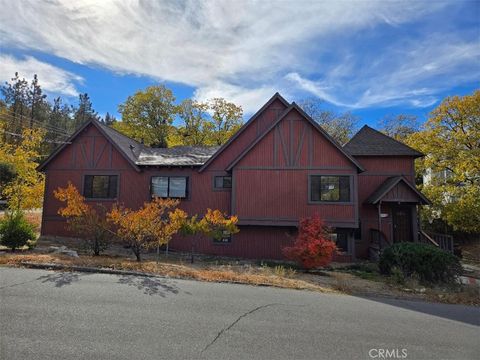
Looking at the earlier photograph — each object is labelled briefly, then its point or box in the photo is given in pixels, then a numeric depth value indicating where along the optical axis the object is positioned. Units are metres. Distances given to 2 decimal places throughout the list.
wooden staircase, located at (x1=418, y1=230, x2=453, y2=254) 18.02
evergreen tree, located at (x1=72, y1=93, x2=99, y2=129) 63.06
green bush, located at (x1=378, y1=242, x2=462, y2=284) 12.24
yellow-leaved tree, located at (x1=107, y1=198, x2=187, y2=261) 12.66
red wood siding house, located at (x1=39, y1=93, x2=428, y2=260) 17.08
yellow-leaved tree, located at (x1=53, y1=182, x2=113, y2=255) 14.14
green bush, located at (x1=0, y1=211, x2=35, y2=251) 13.28
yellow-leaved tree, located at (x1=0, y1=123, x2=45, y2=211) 18.36
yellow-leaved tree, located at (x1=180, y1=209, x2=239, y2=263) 14.06
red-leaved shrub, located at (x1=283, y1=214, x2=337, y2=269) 12.76
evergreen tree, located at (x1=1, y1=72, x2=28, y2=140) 42.78
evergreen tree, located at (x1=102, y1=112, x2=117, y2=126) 82.22
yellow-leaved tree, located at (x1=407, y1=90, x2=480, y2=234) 19.20
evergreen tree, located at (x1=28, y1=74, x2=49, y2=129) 45.78
